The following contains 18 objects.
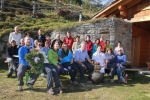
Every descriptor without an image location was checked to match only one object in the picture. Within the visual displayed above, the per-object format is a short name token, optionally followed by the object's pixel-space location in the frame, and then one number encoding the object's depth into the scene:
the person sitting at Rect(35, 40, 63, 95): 5.72
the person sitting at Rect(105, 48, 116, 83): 7.41
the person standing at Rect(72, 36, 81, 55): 8.30
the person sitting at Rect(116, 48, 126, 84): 7.37
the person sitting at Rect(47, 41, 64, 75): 6.27
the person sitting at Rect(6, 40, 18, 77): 7.29
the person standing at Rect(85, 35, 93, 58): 8.38
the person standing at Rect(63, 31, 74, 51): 8.54
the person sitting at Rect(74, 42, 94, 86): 7.08
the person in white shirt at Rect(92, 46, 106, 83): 7.46
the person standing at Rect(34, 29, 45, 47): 8.21
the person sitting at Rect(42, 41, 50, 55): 6.65
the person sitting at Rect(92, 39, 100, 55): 8.35
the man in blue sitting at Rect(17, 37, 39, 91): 5.81
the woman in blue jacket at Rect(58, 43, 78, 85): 6.74
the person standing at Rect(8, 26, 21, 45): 8.02
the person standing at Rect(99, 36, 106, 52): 8.67
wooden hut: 9.08
